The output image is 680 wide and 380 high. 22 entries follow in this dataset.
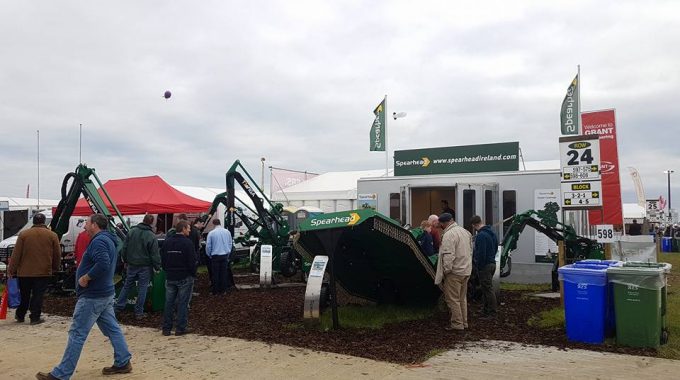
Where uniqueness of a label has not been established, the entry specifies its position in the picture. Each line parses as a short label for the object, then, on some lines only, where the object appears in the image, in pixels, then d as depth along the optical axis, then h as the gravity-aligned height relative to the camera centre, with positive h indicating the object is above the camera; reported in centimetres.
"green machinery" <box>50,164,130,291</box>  1064 +59
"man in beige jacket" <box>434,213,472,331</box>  795 -53
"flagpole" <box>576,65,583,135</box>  1575 +385
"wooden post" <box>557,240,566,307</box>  956 -36
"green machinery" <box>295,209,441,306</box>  767 -35
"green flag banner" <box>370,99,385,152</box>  2222 +392
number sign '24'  909 +114
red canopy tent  1734 +106
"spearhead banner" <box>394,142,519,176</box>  1480 +193
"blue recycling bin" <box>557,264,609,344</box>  686 -86
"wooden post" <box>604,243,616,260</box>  966 -35
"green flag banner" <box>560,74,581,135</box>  1580 +327
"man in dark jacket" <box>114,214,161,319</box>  926 -43
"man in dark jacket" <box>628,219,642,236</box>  2453 +4
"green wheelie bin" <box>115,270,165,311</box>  973 -104
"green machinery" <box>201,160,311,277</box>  1369 +19
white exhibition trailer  1327 +77
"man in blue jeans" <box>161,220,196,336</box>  782 -57
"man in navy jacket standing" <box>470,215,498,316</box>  905 -49
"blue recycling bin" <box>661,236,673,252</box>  2728 -63
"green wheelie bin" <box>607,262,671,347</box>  658 -84
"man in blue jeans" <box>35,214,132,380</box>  548 -69
